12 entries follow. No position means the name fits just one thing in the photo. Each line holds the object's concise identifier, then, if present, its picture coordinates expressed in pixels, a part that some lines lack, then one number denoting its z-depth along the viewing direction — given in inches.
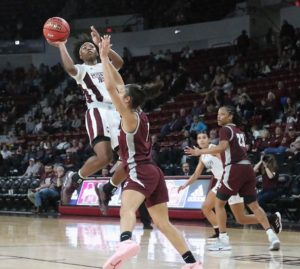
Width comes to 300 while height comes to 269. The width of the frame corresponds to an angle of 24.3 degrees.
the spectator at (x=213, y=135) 588.3
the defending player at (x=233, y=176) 336.2
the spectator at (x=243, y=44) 880.6
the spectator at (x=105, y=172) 618.5
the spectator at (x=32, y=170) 745.6
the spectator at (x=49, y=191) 672.1
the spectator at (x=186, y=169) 561.9
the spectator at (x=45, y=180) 681.6
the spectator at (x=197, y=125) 663.6
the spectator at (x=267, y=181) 488.4
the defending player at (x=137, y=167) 225.5
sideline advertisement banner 527.8
